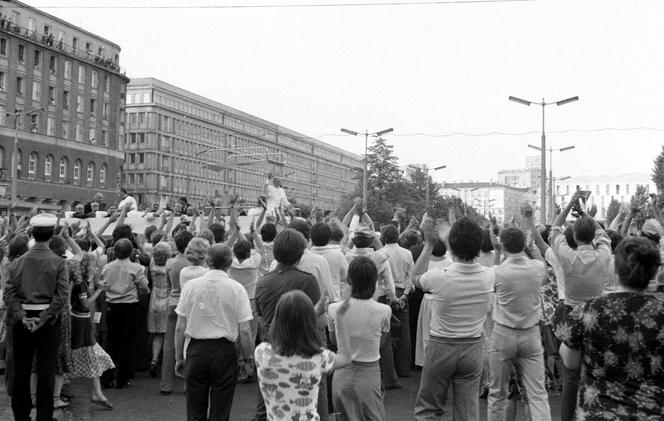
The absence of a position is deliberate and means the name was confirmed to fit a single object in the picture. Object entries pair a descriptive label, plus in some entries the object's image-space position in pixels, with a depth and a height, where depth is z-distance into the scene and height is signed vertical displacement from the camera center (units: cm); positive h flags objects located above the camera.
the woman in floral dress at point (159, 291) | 951 -76
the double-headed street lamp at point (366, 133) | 4026 +638
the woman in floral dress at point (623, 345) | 349 -52
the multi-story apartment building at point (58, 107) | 6719 +1352
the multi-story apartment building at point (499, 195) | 18188 +1272
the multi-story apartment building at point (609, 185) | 17850 +1545
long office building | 10731 +1578
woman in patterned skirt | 752 -114
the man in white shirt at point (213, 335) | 591 -85
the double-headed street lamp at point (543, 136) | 3142 +491
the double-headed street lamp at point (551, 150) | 4238 +625
